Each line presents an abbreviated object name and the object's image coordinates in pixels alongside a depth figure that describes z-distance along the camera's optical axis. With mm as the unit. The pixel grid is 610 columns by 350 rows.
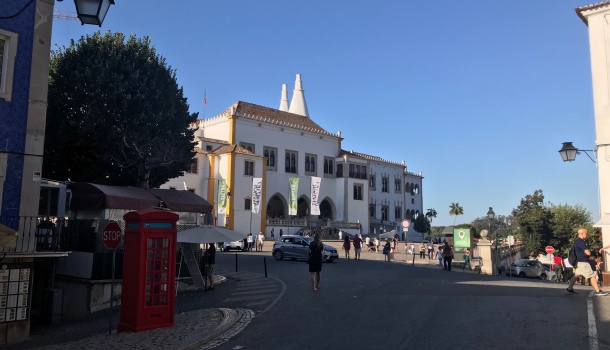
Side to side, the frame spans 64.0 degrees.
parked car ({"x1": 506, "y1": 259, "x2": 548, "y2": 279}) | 35562
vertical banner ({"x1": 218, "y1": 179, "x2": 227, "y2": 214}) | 46656
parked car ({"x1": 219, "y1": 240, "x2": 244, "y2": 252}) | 37341
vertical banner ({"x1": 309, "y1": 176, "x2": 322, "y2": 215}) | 51478
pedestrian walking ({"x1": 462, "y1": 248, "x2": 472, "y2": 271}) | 32812
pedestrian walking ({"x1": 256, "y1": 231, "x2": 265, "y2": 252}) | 41125
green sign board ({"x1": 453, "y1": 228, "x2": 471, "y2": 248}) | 33856
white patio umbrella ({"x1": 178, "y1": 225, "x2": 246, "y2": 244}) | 15266
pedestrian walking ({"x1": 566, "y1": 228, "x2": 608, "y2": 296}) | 12031
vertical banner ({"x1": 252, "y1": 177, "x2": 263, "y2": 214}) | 46781
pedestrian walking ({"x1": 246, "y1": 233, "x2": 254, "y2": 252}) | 38475
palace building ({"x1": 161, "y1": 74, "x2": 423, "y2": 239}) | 49031
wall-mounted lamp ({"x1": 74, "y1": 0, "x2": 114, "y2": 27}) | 6301
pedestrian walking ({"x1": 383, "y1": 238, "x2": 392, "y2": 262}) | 32125
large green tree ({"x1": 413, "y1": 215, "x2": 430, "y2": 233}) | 73125
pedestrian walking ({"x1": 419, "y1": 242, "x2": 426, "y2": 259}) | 42250
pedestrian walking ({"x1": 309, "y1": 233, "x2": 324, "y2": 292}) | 14203
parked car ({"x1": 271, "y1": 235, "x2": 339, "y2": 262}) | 28609
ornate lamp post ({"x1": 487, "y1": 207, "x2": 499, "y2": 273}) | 33562
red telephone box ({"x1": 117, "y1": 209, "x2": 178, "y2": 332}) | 10195
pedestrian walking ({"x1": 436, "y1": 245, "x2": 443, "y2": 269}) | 30912
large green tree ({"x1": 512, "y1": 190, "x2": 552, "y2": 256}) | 49156
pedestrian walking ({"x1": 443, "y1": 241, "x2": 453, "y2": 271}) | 27062
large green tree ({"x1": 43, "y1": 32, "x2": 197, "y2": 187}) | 22562
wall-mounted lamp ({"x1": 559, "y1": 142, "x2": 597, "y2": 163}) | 17203
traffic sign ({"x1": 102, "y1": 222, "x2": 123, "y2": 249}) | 10281
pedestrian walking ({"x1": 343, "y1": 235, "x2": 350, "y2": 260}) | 32594
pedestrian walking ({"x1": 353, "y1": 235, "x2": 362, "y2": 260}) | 31562
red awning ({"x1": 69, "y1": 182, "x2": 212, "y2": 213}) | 19031
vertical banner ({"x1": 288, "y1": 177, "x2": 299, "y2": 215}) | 51656
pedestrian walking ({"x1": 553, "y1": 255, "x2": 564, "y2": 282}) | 34844
